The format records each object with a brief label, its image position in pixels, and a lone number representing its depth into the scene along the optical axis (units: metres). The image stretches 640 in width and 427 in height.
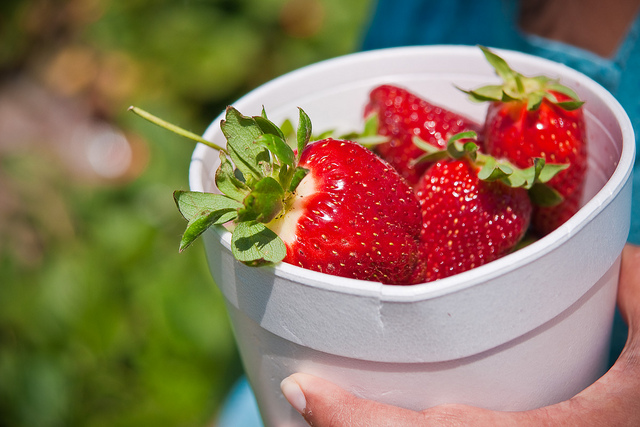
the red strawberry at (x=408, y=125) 0.29
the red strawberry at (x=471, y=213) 0.26
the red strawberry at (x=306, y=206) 0.23
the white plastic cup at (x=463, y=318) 0.23
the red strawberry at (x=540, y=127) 0.27
